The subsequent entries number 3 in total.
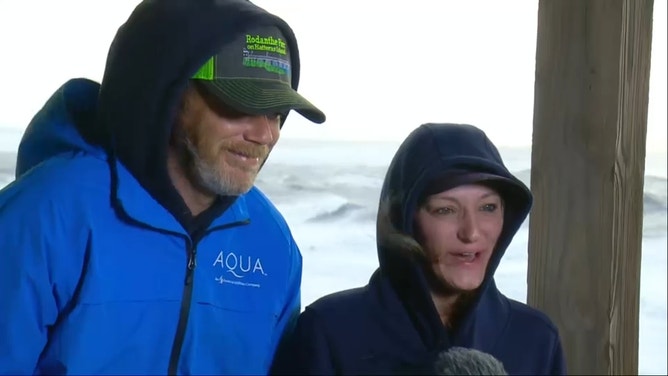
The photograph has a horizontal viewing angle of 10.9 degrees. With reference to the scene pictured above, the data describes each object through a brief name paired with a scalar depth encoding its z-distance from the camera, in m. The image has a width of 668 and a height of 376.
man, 4.84
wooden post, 5.18
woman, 4.96
